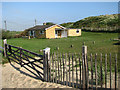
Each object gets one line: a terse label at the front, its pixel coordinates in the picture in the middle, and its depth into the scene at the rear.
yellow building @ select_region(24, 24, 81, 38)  32.86
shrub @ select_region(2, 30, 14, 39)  36.42
